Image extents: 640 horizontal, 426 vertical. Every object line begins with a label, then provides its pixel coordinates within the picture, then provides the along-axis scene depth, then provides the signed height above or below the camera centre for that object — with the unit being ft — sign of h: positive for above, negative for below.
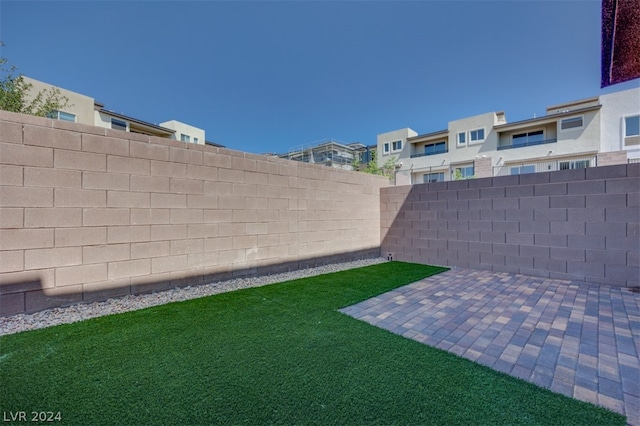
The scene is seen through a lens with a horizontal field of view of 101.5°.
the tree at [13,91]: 19.08 +9.52
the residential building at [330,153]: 73.61 +18.29
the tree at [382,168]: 61.55 +12.33
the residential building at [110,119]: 43.32 +20.01
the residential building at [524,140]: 45.44 +15.71
